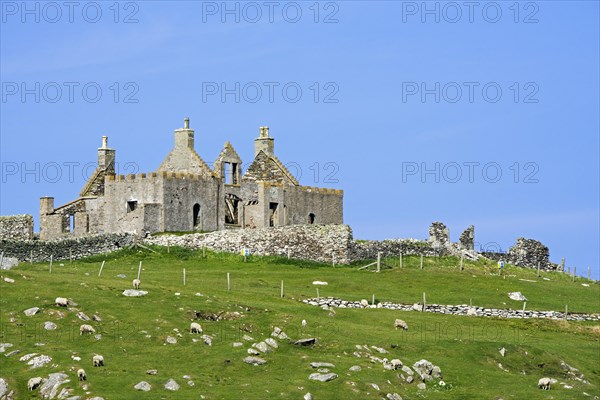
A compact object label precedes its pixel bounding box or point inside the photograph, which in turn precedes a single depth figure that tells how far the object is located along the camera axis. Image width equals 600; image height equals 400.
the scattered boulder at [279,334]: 64.88
